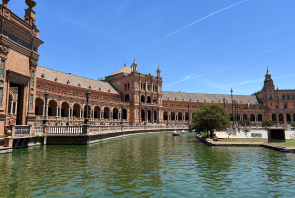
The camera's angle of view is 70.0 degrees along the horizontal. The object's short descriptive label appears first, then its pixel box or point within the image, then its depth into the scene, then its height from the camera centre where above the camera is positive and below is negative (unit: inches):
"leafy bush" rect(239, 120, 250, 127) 3255.9 -112.7
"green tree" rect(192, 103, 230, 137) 1178.0 -14.9
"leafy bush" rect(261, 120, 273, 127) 3292.8 -126.2
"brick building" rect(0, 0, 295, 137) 775.1 +218.0
